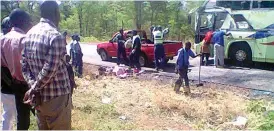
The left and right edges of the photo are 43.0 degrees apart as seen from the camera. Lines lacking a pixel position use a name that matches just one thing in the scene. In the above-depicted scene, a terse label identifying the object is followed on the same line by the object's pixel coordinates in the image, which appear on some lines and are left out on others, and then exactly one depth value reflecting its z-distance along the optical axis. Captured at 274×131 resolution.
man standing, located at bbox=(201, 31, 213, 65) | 12.60
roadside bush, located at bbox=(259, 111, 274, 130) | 5.30
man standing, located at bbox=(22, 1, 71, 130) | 3.01
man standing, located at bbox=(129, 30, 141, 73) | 11.84
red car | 12.66
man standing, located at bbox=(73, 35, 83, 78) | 10.89
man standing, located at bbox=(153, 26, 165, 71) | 11.76
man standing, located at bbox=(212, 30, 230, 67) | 12.15
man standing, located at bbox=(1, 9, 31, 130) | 3.88
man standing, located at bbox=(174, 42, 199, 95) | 8.12
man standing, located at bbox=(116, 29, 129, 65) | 13.33
